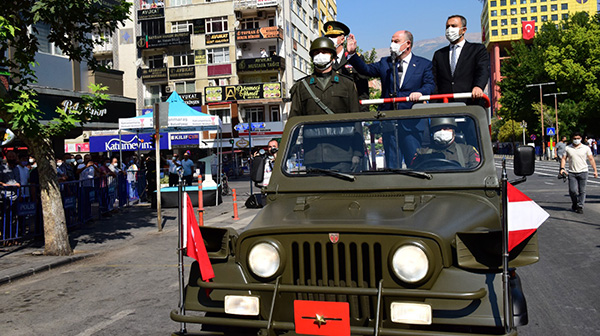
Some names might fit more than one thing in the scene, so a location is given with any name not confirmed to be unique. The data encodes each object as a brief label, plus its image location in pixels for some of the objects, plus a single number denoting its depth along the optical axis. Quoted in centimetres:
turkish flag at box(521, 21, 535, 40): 10962
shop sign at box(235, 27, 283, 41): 5519
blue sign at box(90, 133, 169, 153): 2808
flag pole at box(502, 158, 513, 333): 302
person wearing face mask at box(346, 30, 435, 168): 632
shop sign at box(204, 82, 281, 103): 5491
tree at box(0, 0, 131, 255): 950
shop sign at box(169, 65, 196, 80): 5725
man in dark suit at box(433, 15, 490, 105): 641
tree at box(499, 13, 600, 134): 5609
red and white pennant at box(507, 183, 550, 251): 339
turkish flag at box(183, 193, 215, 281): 362
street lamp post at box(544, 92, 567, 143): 5657
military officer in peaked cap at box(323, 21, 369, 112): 703
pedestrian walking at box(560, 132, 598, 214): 1368
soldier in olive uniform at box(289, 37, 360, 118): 596
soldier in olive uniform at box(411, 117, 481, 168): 439
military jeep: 314
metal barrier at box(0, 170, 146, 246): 1153
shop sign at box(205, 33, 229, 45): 5612
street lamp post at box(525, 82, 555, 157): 5795
